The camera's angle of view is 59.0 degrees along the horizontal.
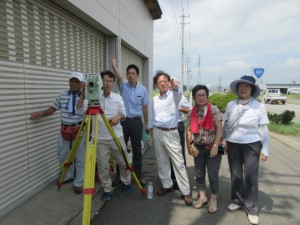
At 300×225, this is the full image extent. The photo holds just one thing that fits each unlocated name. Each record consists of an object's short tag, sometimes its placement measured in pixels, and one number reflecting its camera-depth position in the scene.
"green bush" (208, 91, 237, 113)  18.34
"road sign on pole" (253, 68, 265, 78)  12.17
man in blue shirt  4.48
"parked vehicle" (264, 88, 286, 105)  32.88
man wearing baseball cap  3.85
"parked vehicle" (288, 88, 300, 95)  73.88
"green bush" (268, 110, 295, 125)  12.06
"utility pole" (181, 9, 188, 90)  25.72
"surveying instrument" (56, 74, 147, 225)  2.70
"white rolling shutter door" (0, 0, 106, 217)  3.28
